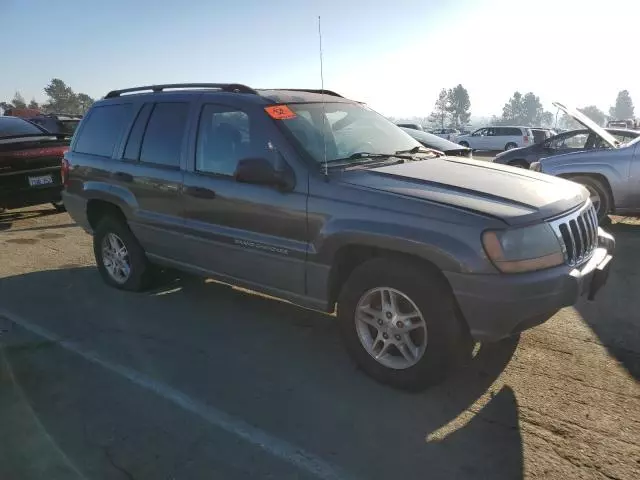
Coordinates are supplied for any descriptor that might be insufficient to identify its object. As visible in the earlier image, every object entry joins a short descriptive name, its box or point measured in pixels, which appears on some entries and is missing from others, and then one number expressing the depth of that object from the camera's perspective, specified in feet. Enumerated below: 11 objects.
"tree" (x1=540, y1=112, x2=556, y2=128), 422.82
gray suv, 9.47
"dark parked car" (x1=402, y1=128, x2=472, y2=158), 28.91
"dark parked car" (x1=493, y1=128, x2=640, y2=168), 29.01
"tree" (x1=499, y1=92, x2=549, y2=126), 436.35
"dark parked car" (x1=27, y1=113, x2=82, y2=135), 44.73
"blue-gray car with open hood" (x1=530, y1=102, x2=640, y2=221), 23.66
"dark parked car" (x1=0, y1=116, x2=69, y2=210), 27.48
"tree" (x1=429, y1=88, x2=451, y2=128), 427.74
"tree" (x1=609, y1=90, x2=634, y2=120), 484.99
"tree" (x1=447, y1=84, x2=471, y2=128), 436.35
